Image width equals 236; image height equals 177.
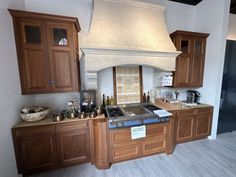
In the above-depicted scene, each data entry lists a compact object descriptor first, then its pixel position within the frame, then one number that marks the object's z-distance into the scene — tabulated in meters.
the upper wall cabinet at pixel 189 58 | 2.66
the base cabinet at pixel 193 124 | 2.62
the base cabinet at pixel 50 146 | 1.81
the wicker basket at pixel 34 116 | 1.84
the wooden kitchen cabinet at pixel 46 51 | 1.81
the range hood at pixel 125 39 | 1.99
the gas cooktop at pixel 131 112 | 2.04
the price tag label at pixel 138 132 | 2.10
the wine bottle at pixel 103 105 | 2.40
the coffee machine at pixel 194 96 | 3.07
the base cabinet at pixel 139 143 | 2.07
